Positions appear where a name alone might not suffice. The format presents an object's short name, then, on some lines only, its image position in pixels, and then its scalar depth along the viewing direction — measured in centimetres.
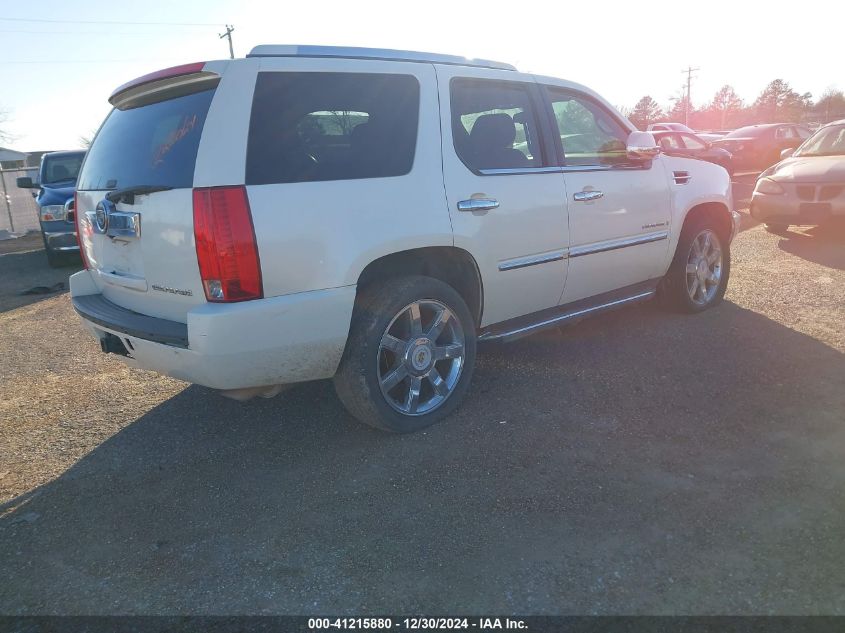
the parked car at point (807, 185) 837
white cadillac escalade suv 295
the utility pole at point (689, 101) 6878
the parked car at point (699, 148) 1630
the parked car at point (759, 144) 1908
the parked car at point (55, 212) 1014
